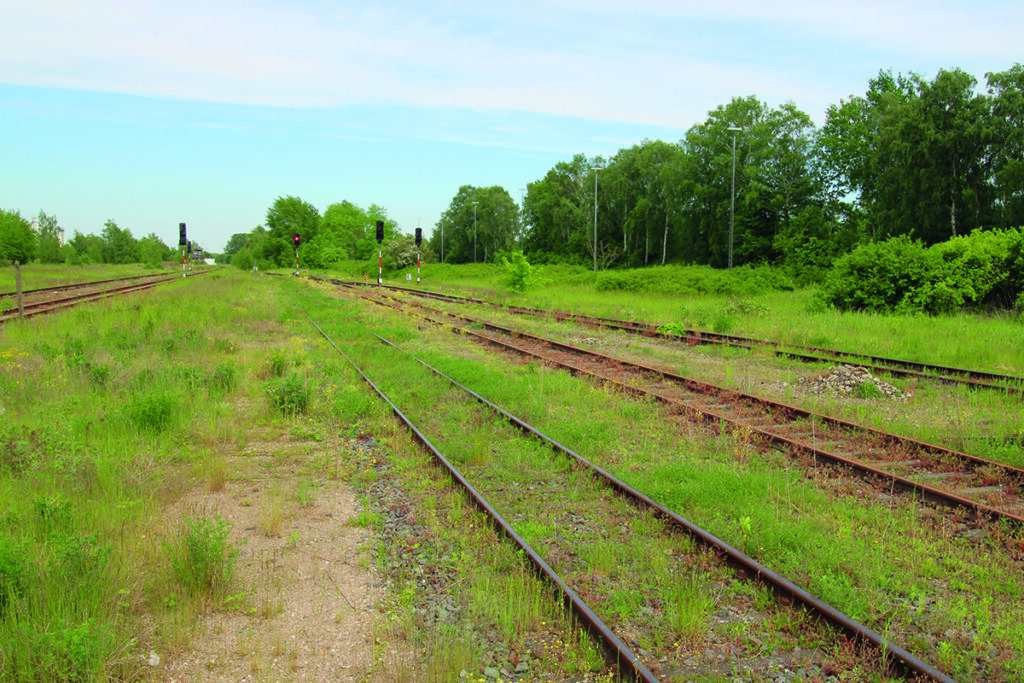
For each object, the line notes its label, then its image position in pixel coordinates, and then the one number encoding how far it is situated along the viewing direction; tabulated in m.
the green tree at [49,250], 89.75
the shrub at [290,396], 9.62
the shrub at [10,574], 3.83
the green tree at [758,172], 50.00
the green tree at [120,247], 131.88
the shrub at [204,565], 4.39
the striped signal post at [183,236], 56.05
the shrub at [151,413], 8.10
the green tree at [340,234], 104.12
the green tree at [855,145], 46.84
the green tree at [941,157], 32.16
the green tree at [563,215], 76.31
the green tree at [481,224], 85.94
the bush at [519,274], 32.50
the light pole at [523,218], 88.44
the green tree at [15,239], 62.44
